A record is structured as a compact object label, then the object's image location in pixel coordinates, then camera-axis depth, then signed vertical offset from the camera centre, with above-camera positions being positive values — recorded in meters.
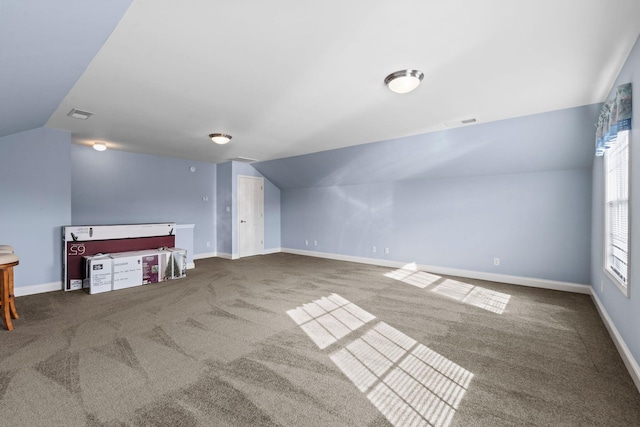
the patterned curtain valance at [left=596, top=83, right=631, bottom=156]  2.29 +0.81
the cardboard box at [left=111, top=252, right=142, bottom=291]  4.56 -0.96
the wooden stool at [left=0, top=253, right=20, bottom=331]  2.97 -0.79
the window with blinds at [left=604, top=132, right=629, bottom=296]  2.70 -0.01
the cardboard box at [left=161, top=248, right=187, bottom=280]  5.12 -0.96
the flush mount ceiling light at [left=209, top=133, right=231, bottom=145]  4.77 +1.22
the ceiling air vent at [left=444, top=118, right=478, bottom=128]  4.04 +1.28
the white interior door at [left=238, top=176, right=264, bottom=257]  7.50 -0.14
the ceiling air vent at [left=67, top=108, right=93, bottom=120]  3.67 +1.27
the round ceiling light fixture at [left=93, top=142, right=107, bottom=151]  5.30 +1.19
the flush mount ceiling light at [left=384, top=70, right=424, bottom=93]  2.67 +1.24
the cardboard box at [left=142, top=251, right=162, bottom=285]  4.87 -0.98
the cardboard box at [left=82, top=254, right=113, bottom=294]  4.36 -0.98
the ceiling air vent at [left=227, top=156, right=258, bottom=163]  6.84 +1.25
